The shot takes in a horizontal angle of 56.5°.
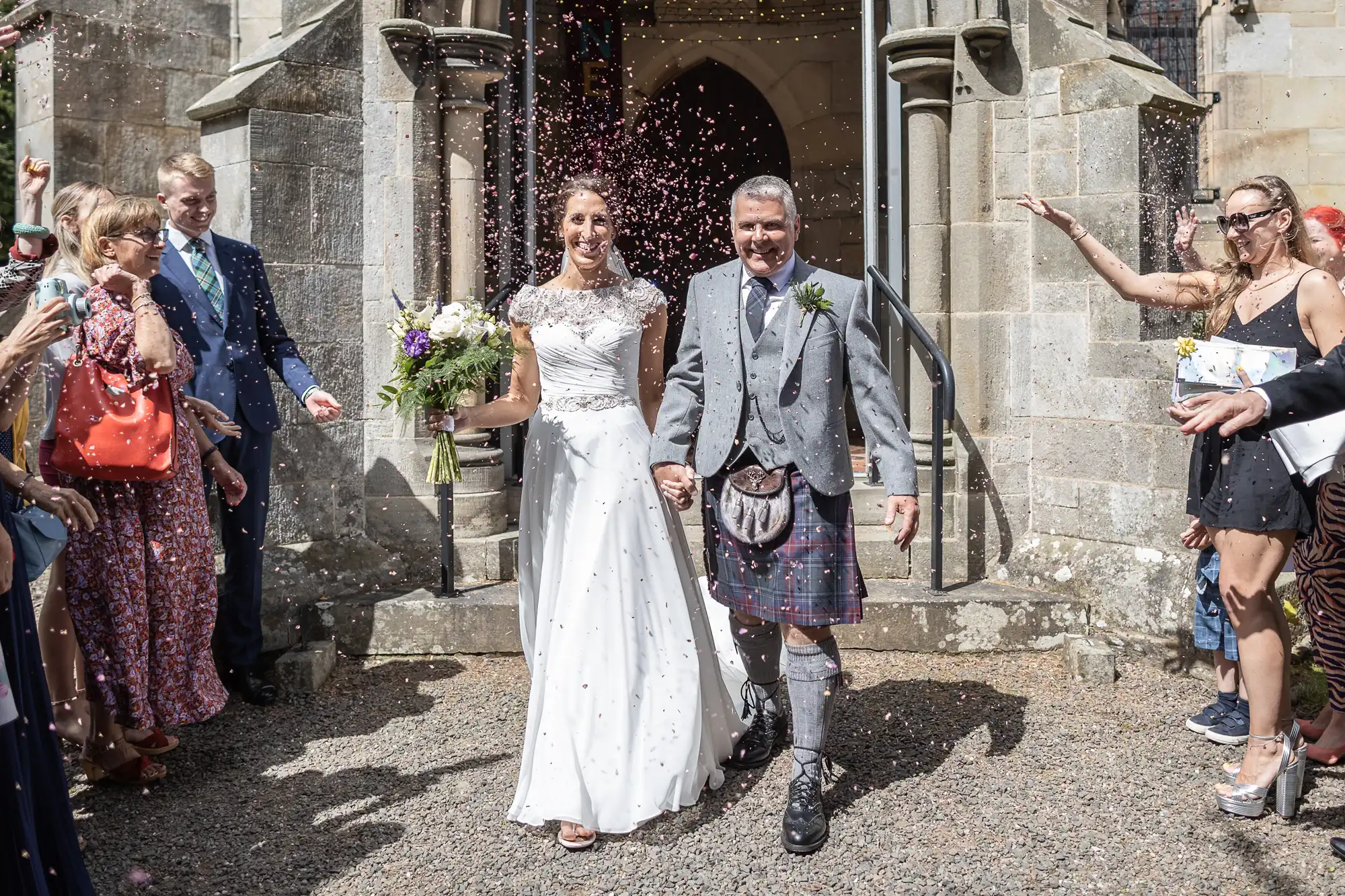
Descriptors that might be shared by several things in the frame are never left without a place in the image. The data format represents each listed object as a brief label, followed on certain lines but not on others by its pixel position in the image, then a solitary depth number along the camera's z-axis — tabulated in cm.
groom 387
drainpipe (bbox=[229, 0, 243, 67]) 812
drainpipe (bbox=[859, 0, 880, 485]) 689
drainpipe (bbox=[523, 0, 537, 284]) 698
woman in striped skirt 404
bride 388
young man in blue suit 491
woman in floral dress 421
